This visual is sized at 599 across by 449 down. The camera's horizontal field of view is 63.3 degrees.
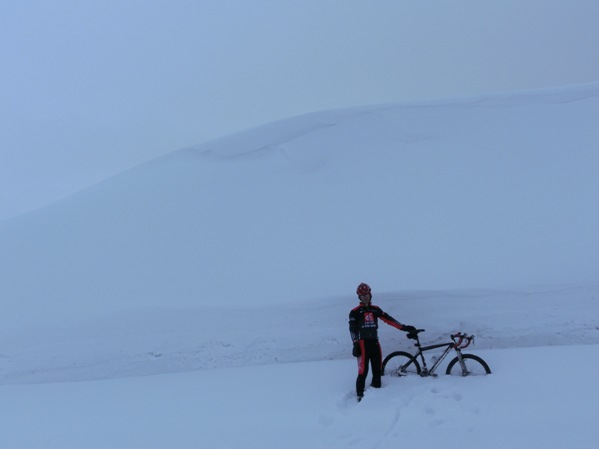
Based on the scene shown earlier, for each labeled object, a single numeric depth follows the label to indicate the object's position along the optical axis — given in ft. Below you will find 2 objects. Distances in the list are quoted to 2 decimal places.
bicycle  19.77
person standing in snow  19.67
